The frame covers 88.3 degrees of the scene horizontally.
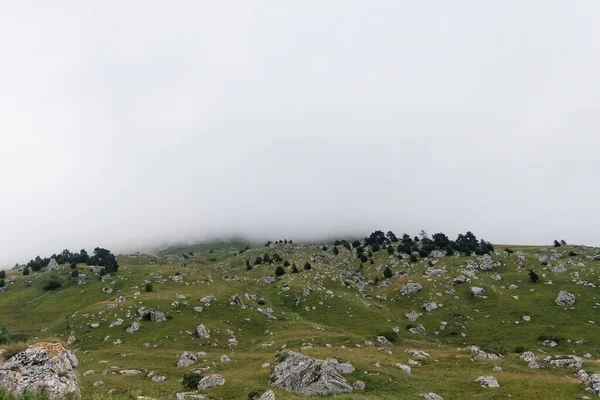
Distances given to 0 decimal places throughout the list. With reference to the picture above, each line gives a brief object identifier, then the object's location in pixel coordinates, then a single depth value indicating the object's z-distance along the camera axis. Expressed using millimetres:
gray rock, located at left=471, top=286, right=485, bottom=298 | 94912
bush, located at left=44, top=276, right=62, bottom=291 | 117688
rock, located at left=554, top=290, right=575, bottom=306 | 84000
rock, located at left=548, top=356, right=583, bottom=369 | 46206
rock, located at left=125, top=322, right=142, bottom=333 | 73062
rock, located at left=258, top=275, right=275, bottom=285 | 126500
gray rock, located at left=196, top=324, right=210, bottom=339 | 70644
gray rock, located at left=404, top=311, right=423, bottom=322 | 89369
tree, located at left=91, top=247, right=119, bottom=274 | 133000
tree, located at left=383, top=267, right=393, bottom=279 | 125462
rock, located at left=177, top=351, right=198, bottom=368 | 53188
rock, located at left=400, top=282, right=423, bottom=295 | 105688
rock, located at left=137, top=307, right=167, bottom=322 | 78125
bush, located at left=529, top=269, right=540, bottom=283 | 99562
